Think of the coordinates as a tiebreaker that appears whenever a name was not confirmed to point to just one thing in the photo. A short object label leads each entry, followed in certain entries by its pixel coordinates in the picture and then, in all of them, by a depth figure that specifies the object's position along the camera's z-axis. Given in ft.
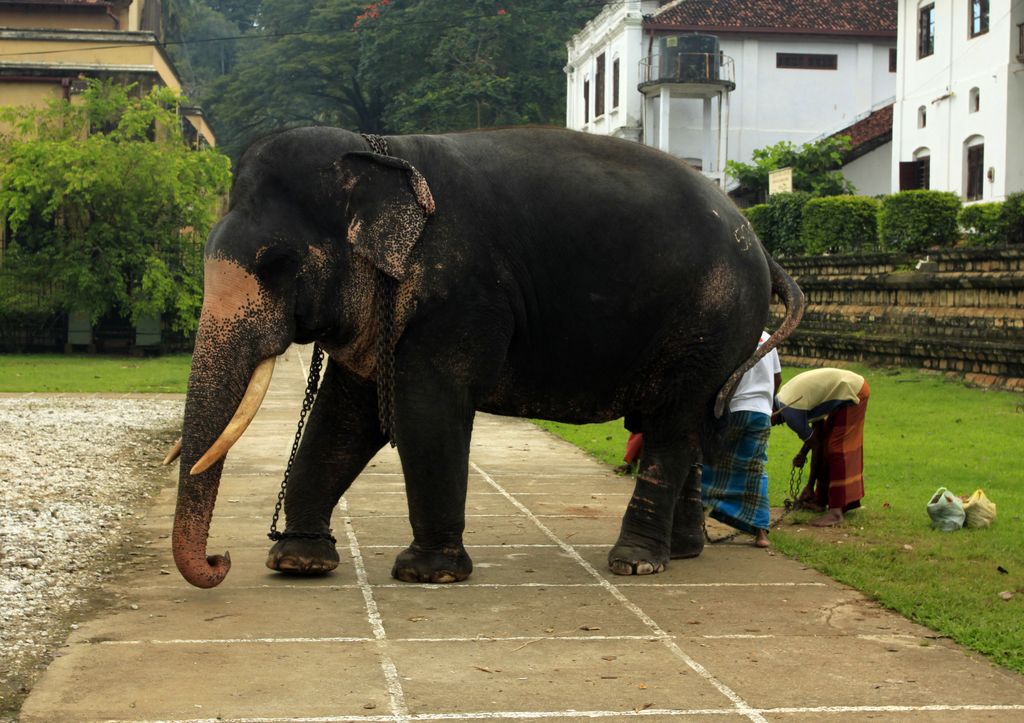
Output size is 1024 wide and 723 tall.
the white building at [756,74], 134.62
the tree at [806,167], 115.07
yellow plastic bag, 29.04
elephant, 21.68
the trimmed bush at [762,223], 92.68
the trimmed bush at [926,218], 70.49
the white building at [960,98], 90.27
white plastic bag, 28.78
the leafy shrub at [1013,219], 63.26
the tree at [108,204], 86.84
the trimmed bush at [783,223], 89.25
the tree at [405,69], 152.87
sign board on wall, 91.45
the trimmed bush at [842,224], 80.84
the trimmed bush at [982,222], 66.77
